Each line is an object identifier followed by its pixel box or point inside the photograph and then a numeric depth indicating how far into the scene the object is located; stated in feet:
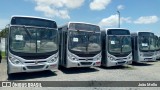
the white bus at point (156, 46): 30.73
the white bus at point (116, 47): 24.72
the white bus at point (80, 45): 21.45
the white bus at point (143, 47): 28.47
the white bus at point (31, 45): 17.78
